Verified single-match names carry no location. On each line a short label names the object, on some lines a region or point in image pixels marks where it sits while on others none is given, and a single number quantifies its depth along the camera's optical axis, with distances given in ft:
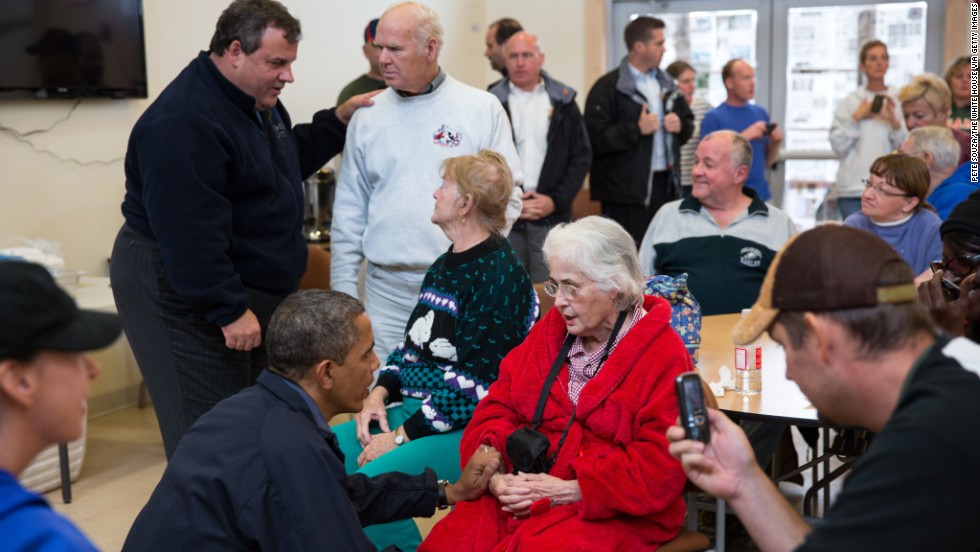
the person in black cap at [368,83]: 17.37
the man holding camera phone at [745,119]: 22.12
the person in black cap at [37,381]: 3.84
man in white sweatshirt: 11.12
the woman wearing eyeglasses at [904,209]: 12.70
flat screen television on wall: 14.60
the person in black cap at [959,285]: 7.95
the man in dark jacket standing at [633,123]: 19.88
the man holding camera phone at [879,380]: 4.29
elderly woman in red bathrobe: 7.25
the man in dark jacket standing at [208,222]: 8.82
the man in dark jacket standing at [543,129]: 17.88
